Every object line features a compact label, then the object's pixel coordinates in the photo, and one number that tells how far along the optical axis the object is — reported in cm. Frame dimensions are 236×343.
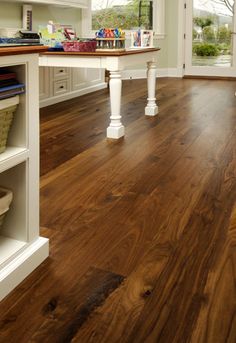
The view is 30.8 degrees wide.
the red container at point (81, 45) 321
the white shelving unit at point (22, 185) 131
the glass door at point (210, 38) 713
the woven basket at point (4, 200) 135
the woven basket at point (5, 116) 125
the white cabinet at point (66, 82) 459
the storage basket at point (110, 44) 318
